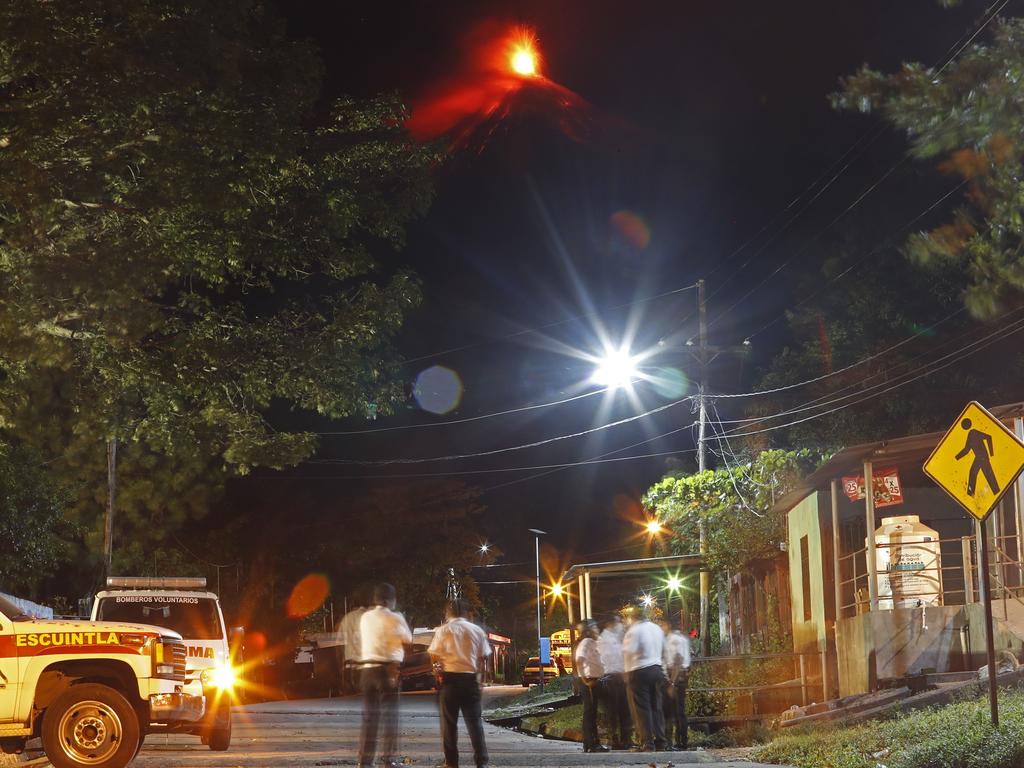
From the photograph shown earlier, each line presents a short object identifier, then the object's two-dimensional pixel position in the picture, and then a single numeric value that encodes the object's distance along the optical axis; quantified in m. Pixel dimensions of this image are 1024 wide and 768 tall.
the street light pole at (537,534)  58.39
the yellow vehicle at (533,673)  56.19
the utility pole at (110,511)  34.69
